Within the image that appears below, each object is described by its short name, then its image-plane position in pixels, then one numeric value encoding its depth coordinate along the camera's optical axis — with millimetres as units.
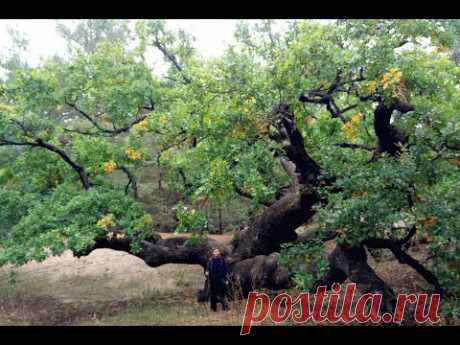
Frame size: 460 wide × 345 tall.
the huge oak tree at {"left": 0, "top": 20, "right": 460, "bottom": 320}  6926
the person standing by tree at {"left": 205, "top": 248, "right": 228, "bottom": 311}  9516
